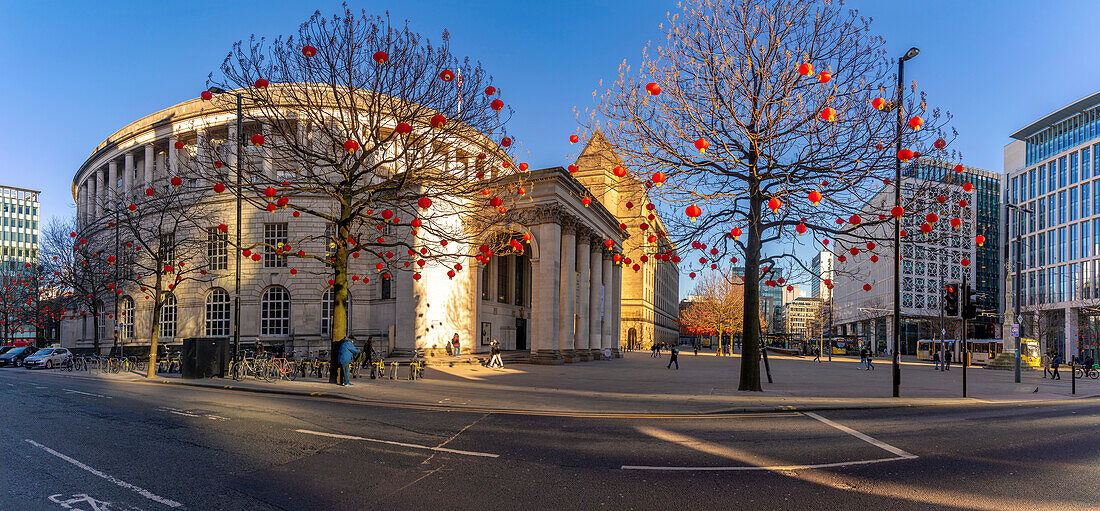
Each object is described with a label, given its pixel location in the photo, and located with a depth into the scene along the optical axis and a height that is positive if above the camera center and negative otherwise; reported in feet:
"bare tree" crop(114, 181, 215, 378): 131.44 +9.92
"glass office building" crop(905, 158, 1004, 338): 315.99 +20.15
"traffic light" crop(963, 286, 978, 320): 63.82 -1.77
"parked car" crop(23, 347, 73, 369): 126.92 -16.55
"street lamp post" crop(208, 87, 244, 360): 77.76 -2.81
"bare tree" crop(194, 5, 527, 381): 62.54 +18.26
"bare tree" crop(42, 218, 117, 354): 126.21 +3.36
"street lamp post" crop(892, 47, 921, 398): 59.36 +3.88
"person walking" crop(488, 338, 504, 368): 109.81 -13.79
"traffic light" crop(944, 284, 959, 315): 64.49 -1.08
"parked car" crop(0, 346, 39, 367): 138.41 -17.47
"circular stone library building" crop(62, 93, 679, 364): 122.52 -1.16
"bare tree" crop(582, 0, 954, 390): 54.03 +14.88
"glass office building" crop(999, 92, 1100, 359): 215.72 +25.11
